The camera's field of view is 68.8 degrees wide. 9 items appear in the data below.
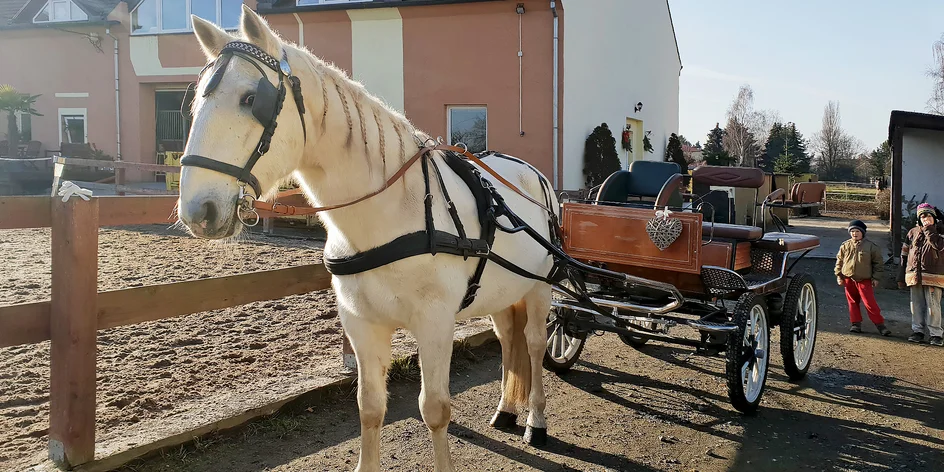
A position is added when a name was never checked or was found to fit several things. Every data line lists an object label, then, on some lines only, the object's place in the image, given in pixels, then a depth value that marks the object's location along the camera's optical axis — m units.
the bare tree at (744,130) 46.50
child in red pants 7.49
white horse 2.20
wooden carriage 4.62
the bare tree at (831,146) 49.78
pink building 14.30
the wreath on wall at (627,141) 17.23
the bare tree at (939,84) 36.94
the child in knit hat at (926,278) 7.15
